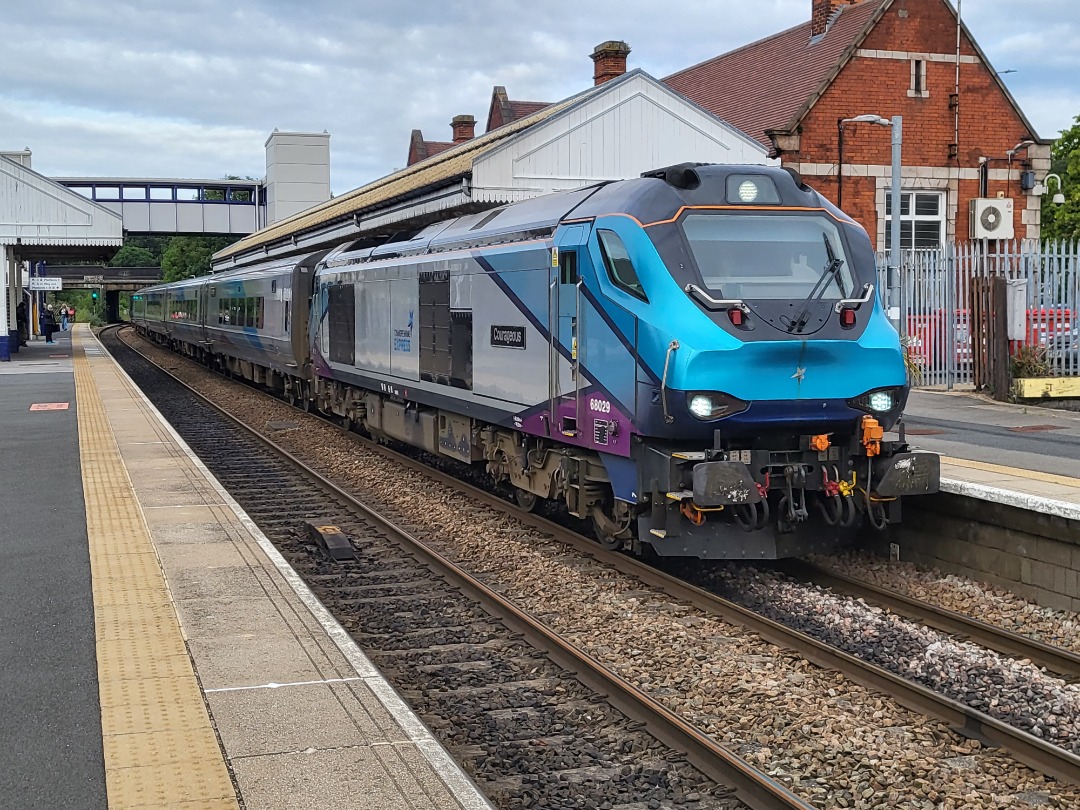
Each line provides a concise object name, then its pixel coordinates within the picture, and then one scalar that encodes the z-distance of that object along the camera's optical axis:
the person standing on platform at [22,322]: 46.62
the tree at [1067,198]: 56.22
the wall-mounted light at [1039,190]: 30.66
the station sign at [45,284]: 49.59
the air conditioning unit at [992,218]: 29.30
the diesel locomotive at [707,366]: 8.34
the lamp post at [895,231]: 18.75
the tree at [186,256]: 93.56
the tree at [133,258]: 130.75
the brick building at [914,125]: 29.22
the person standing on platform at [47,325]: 54.16
